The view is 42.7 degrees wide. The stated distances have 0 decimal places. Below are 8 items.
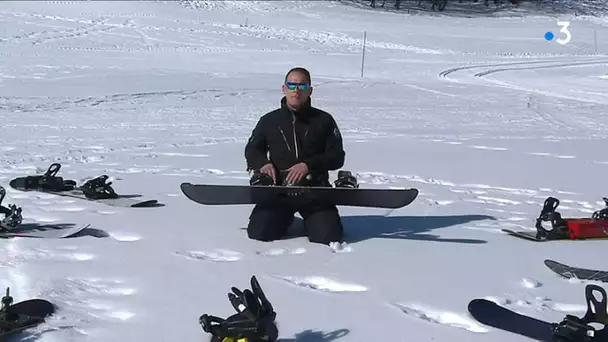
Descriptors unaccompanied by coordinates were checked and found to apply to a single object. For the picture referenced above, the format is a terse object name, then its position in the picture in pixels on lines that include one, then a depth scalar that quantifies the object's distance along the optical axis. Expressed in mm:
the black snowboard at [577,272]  4594
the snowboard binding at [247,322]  3295
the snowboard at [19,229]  5086
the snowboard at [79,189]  6328
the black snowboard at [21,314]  3454
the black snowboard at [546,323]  3414
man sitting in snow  5262
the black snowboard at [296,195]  5242
